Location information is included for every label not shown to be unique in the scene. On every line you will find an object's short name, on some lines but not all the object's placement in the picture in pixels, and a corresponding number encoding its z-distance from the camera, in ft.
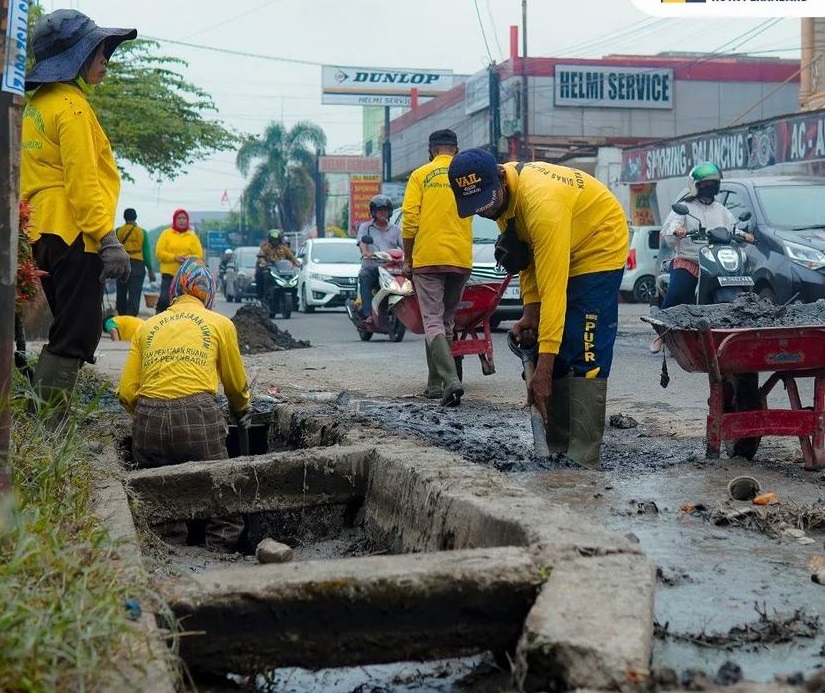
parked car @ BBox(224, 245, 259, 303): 123.95
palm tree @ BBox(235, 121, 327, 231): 229.25
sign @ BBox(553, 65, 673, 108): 139.95
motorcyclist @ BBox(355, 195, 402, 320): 46.32
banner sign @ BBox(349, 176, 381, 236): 209.87
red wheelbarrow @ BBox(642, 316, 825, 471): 19.70
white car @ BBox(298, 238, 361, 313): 84.43
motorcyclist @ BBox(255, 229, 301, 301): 80.18
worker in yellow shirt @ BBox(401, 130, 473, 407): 30.40
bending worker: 19.15
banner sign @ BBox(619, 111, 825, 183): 73.51
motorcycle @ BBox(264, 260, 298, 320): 79.66
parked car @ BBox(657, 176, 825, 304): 39.93
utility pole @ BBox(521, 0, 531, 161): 130.21
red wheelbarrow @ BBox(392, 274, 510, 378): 34.45
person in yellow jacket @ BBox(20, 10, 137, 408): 19.34
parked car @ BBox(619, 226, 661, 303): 85.66
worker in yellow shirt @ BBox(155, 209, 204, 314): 54.34
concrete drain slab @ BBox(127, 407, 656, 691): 9.50
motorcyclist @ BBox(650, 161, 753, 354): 37.04
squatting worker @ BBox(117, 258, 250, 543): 19.66
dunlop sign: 232.94
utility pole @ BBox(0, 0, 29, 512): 11.61
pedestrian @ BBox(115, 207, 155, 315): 57.11
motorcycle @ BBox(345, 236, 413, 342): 43.42
